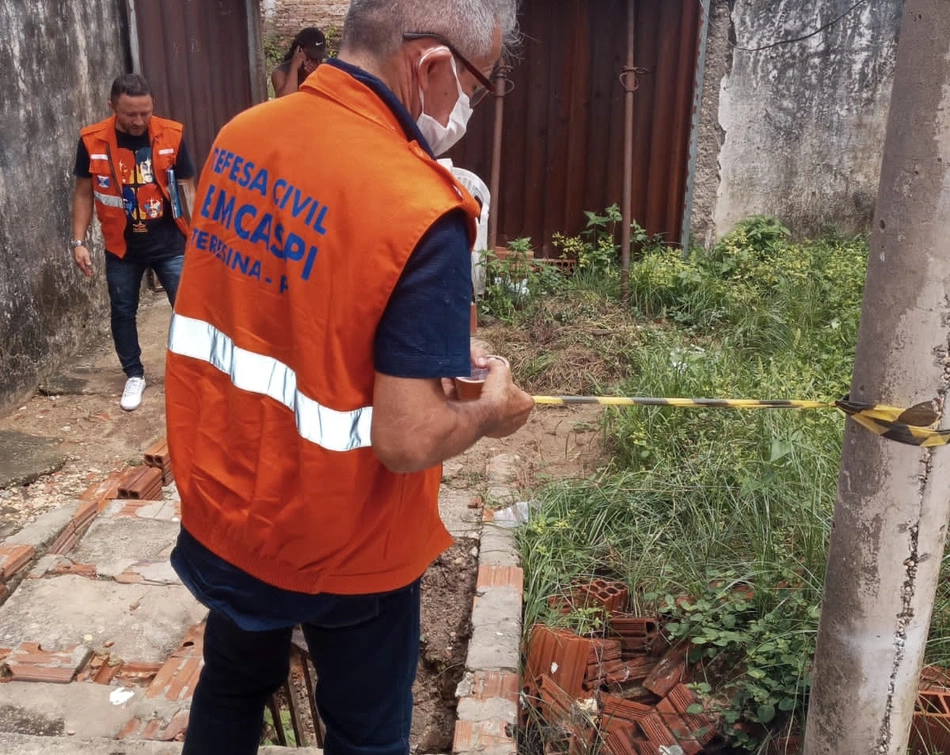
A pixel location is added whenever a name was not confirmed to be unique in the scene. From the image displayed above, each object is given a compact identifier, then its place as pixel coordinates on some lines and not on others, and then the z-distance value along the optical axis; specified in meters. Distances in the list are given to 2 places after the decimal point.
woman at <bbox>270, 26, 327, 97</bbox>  5.87
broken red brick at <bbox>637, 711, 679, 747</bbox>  2.56
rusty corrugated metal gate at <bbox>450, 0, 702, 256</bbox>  6.62
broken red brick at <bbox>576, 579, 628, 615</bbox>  3.08
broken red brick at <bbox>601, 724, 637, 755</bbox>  2.57
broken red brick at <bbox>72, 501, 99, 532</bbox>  3.71
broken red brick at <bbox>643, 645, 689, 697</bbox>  2.77
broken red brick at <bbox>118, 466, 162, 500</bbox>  3.95
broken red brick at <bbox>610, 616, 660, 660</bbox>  2.97
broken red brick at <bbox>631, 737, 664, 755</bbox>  2.55
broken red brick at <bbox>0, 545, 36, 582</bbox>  3.32
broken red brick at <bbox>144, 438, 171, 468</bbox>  4.20
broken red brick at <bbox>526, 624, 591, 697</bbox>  2.82
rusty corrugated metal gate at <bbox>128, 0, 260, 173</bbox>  6.76
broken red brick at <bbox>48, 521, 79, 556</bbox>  3.54
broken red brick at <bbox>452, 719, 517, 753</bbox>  2.42
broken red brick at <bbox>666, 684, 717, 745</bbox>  2.54
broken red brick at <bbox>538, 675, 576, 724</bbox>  2.66
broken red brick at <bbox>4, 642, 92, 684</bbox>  2.80
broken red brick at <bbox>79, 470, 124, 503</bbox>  3.97
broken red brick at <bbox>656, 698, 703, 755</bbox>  2.54
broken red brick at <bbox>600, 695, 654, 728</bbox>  2.68
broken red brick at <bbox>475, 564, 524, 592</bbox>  3.13
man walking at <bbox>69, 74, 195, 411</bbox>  4.73
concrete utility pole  1.60
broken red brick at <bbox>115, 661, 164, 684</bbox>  2.93
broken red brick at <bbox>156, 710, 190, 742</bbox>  2.50
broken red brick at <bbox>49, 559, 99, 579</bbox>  3.40
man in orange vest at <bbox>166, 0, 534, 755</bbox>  1.41
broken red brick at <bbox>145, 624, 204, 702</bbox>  2.73
